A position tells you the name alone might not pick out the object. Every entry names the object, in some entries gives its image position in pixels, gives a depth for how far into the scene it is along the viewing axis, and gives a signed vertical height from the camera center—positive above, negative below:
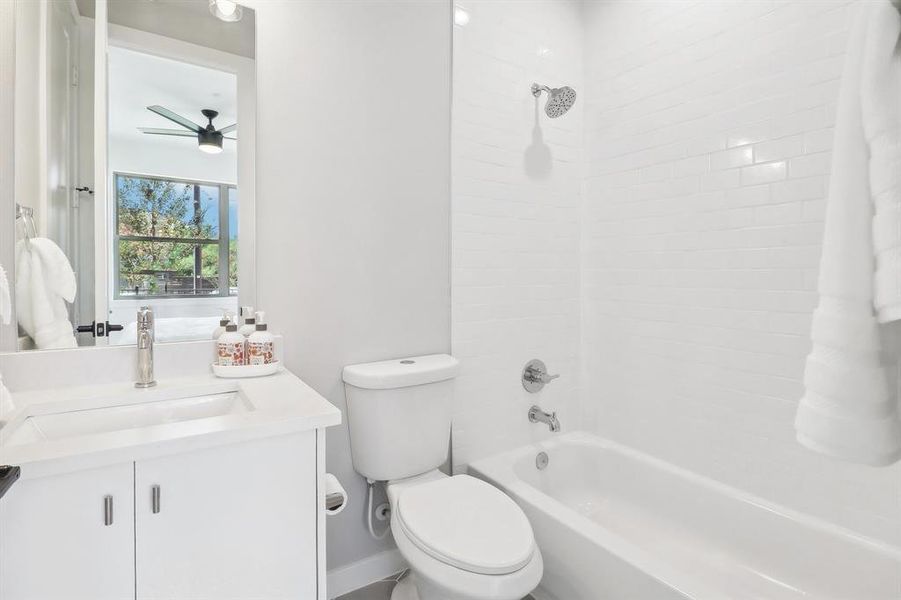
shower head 1.96 +0.81
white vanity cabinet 0.86 -0.47
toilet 1.23 -0.65
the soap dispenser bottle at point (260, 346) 1.48 -0.16
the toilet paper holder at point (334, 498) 1.25 -0.53
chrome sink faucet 1.34 -0.16
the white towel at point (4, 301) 0.93 -0.02
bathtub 1.38 -0.81
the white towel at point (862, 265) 0.50 +0.04
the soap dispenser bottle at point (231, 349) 1.46 -0.17
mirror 1.30 +0.36
